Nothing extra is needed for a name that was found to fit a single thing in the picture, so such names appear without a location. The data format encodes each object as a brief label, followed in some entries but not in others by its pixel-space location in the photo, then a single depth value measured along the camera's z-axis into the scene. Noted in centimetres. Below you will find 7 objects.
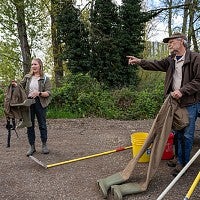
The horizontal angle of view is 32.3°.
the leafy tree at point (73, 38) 1281
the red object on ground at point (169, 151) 545
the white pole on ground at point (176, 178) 372
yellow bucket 527
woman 575
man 453
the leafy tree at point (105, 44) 1253
